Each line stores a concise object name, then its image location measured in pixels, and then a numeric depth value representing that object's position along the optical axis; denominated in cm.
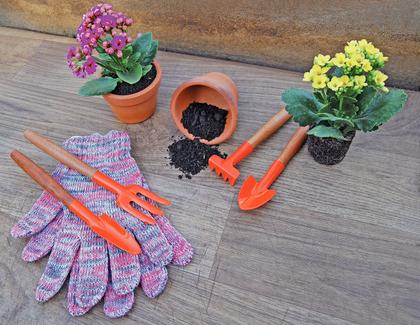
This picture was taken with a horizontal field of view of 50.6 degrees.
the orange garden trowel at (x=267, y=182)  75
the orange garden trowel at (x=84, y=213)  70
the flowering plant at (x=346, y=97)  64
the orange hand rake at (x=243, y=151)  78
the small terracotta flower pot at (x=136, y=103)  82
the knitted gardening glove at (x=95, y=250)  67
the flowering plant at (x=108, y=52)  76
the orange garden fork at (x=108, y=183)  74
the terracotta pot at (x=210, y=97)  78
